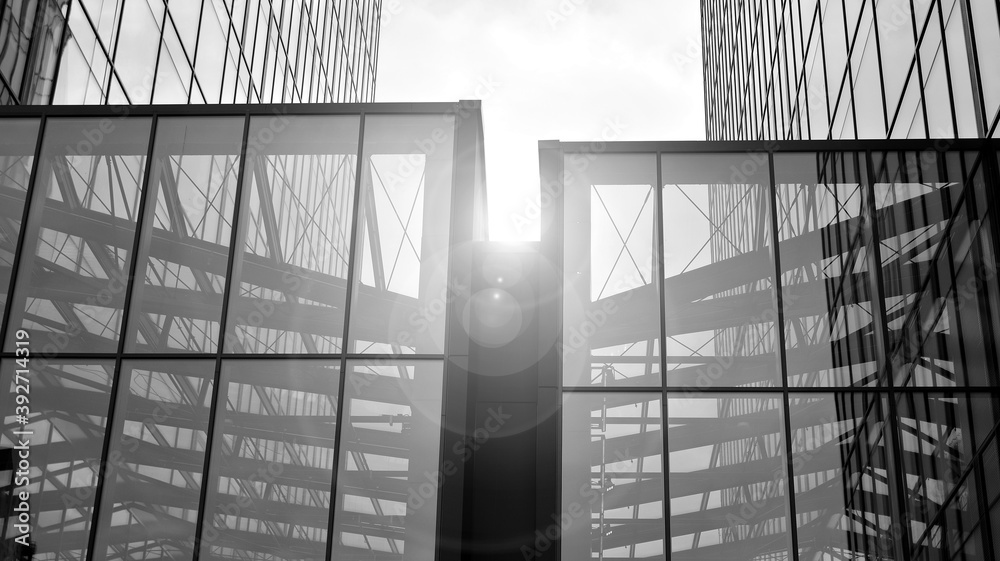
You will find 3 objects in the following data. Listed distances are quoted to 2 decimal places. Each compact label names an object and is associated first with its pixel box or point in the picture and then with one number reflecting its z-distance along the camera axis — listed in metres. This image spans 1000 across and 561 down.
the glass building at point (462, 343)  12.84
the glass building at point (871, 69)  13.25
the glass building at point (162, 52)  16.98
